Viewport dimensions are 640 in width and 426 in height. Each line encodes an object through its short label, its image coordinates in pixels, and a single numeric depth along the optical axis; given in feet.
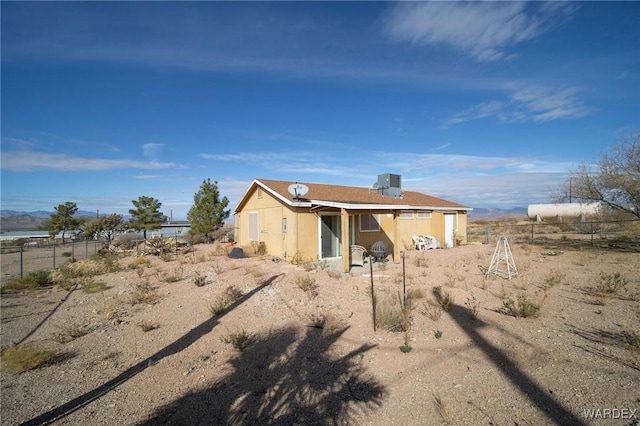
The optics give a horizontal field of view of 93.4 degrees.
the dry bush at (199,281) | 30.89
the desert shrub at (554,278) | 29.73
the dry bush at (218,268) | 37.51
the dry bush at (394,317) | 19.75
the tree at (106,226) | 95.61
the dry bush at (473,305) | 21.36
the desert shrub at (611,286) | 25.79
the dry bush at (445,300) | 22.97
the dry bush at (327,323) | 19.67
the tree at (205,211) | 84.48
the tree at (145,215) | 101.65
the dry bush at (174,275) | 33.47
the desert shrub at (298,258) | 42.28
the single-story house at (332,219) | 43.34
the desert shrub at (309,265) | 37.22
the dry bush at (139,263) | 43.50
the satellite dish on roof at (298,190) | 42.75
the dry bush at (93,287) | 30.90
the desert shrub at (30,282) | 32.86
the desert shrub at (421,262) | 40.83
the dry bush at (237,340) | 17.66
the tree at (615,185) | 49.37
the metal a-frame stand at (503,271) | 32.80
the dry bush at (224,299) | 23.22
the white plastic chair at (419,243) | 60.33
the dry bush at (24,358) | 15.87
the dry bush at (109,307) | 23.66
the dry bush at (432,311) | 21.09
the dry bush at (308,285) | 27.66
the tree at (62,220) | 114.73
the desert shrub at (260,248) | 52.35
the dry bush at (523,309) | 20.64
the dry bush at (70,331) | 19.44
